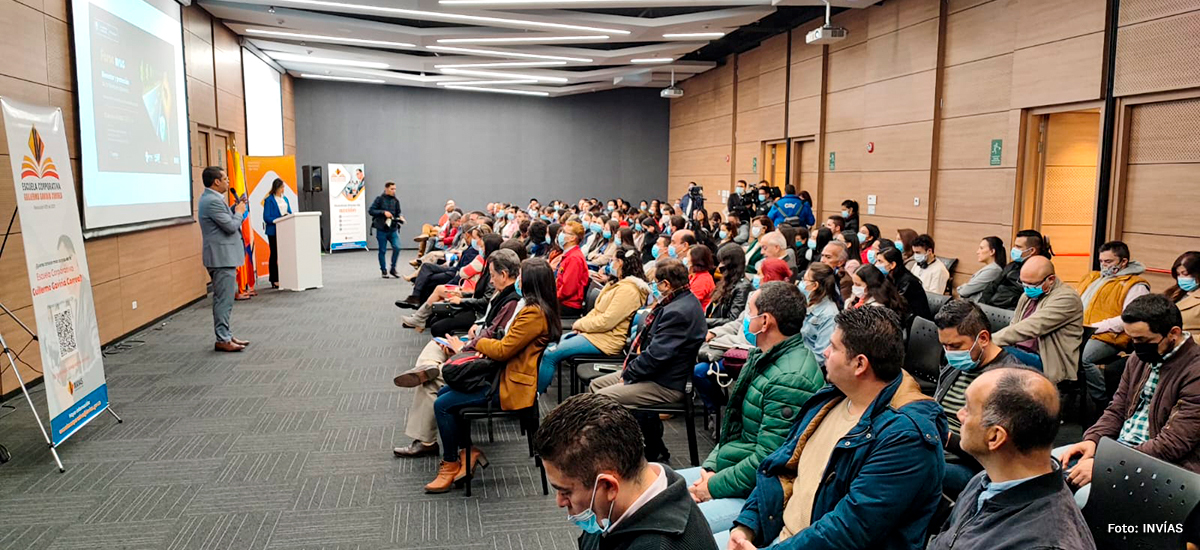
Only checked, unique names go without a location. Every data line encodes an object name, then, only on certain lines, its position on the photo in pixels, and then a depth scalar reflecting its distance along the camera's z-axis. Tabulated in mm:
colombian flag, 9930
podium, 10273
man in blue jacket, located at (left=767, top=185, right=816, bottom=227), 10602
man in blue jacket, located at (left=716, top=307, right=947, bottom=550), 1932
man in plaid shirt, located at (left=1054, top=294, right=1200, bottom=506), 2650
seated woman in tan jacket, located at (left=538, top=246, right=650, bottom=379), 4836
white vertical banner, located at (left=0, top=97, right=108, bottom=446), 3988
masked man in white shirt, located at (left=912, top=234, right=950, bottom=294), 7078
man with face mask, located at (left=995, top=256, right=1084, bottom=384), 4258
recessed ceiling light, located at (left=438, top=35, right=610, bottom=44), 10570
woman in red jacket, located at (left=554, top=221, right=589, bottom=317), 6145
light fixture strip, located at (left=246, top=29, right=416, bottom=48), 10789
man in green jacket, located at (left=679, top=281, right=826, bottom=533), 2588
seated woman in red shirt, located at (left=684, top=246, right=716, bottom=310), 5418
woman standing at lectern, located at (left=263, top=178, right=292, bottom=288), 10656
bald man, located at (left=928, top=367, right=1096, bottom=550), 1582
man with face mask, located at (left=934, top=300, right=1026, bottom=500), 3066
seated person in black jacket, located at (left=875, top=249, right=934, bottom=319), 5266
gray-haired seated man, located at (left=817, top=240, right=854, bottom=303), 6047
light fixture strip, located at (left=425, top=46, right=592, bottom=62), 11547
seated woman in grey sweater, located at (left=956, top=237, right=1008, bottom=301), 6152
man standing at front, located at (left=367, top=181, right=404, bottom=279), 11961
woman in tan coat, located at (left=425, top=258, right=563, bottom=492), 3723
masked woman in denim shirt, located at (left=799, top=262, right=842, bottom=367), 4125
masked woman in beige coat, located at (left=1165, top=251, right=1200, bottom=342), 4508
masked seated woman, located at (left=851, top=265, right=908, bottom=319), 4512
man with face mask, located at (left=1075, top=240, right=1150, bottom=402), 4633
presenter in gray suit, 6633
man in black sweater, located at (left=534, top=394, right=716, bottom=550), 1470
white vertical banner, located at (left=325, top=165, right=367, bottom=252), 15922
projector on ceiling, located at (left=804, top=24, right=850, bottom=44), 8422
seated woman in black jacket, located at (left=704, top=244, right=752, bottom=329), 5566
